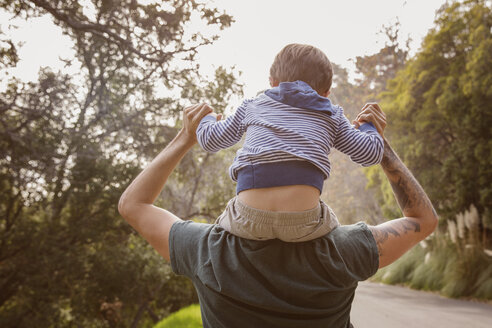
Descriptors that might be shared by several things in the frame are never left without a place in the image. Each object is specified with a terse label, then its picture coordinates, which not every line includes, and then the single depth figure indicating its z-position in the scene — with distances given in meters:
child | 1.24
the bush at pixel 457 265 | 8.80
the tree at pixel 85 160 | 4.91
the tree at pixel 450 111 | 10.23
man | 1.14
